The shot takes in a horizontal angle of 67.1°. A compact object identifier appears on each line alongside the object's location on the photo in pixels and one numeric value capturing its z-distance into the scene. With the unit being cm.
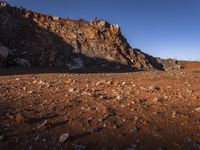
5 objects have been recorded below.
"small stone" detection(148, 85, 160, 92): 524
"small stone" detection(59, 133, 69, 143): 289
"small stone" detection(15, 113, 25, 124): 331
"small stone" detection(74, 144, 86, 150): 278
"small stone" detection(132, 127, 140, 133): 314
